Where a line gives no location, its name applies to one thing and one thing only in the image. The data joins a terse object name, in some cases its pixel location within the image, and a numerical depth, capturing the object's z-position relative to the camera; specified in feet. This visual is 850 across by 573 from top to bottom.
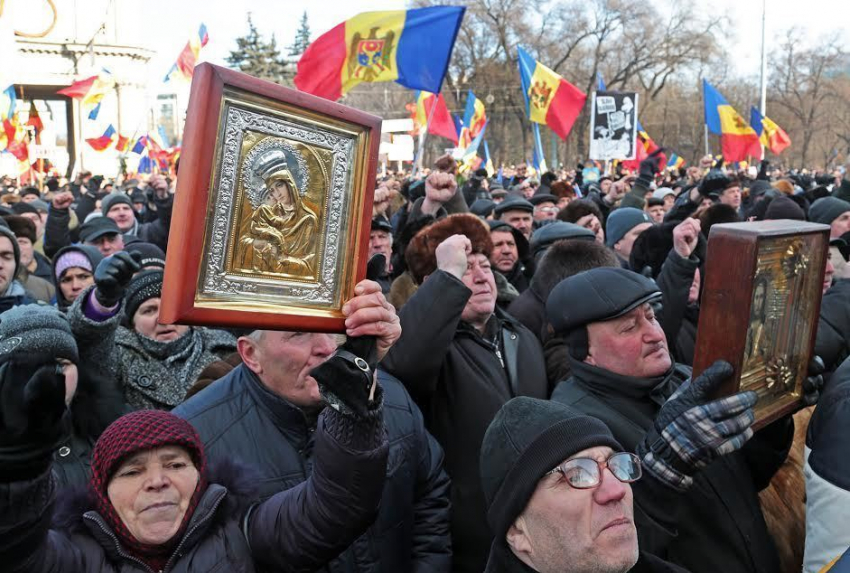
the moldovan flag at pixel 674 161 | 83.06
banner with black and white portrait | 43.86
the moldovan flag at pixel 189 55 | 50.21
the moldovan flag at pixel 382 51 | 25.68
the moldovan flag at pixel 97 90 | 54.13
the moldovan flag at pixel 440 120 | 46.01
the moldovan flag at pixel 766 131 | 57.98
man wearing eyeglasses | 6.38
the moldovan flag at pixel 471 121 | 53.62
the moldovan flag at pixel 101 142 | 59.57
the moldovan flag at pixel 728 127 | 49.85
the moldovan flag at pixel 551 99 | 38.78
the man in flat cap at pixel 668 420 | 7.31
